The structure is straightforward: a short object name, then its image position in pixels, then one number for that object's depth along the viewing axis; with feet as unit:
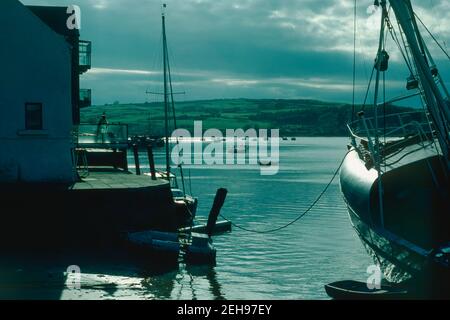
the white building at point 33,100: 94.63
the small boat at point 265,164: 398.66
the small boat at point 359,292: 59.06
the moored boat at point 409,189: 62.03
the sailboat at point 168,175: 135.85
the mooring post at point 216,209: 103.96
